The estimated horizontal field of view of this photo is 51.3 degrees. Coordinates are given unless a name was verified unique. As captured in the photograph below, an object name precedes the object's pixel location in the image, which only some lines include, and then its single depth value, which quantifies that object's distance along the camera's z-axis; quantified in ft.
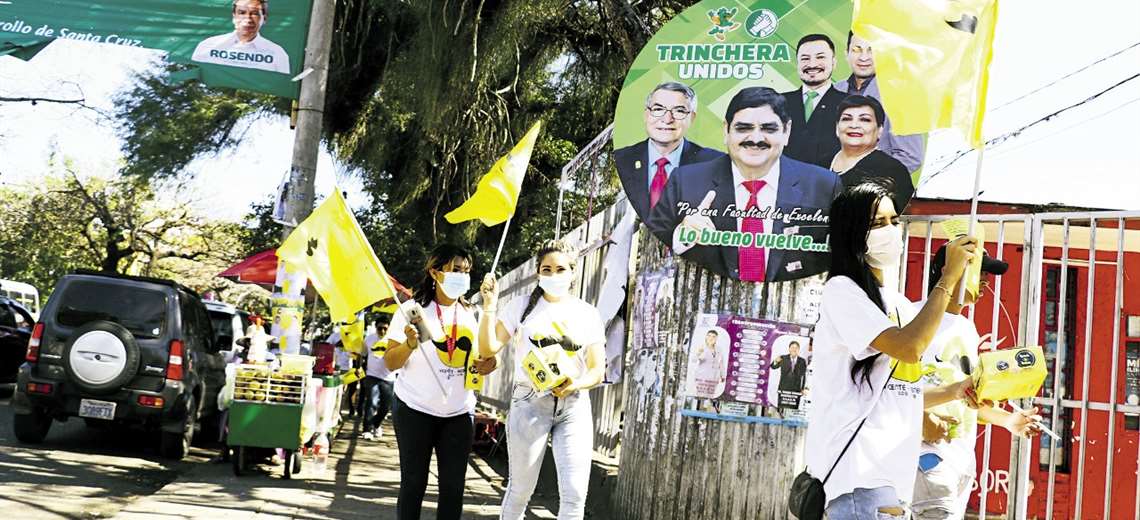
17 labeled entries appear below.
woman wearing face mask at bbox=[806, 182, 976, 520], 11.74
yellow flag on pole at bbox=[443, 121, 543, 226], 25.05
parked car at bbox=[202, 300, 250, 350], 58.34
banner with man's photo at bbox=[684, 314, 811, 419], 24.13
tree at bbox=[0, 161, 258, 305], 144.25
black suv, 37.35
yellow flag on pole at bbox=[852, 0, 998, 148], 13.80
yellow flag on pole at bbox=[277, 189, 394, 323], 22.93
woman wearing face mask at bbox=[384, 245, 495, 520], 19.99
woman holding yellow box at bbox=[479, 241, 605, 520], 19.74
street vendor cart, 33.68
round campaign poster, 24.04
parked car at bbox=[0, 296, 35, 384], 61.62
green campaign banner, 39.68
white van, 102.42
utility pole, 39.37
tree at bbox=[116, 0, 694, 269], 36.09
